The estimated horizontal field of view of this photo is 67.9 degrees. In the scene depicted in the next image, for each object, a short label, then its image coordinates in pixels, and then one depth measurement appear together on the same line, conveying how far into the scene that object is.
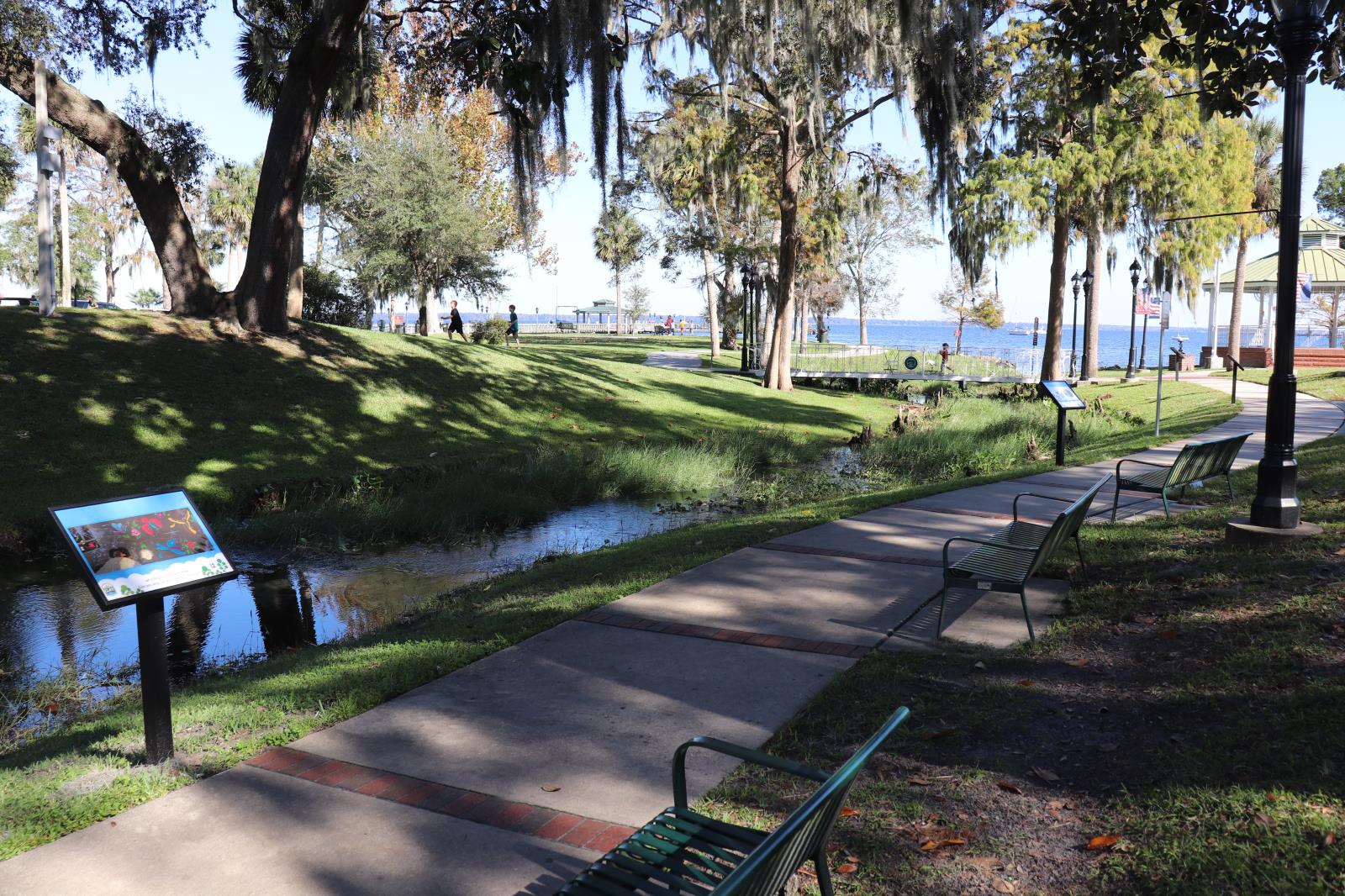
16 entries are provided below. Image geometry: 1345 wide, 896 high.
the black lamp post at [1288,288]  7.18
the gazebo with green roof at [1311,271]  42.34
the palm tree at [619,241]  64.81
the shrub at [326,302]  31.16
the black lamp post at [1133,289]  36.43
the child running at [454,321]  33.45
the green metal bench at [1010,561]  6.08
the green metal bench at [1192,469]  9.02
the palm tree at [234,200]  55.44
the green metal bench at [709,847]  2.55
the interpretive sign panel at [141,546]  4.12
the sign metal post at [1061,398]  13.50
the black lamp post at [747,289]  35.53
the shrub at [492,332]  37.97
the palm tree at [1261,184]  41.23
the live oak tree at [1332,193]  55.28
